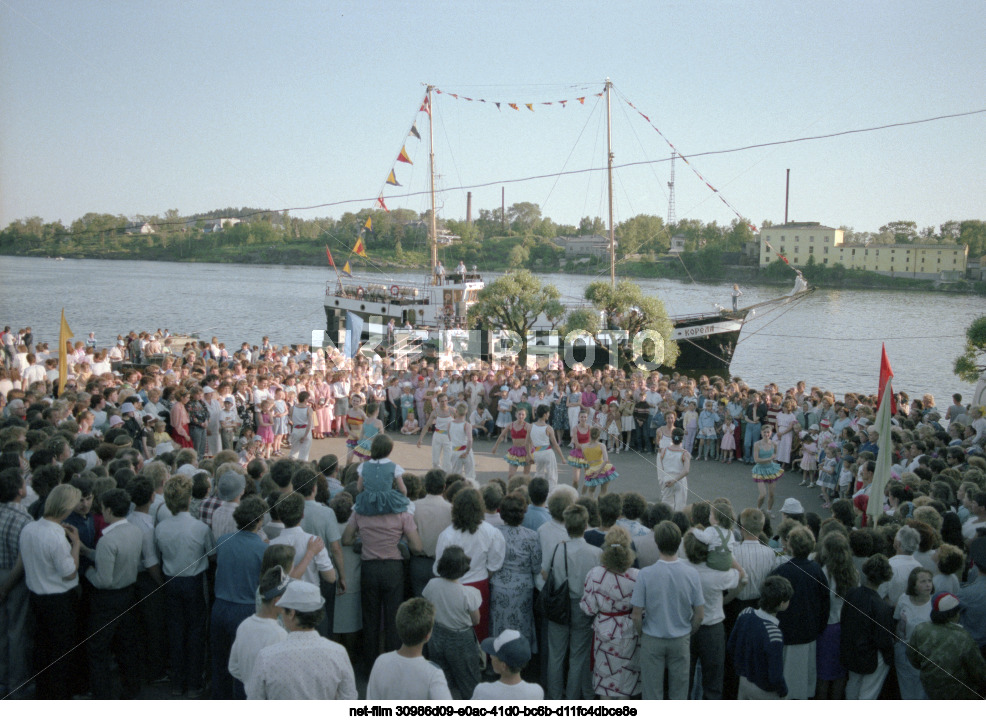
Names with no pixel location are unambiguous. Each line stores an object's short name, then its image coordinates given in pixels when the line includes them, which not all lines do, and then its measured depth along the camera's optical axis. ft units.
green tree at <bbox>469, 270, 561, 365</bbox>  80.28
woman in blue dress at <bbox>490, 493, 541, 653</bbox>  14.43
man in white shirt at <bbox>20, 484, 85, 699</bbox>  13.47
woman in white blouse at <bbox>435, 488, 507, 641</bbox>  14.25
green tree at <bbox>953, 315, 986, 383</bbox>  44.88
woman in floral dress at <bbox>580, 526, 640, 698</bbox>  13.02
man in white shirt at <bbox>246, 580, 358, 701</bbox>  9.72
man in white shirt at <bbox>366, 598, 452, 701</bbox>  9.80
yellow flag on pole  29.76
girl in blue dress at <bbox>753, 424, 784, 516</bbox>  28.30
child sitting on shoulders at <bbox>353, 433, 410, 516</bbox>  15.30
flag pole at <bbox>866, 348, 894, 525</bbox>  18.58
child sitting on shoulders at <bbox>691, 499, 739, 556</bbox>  13.83
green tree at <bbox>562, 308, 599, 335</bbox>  82.58
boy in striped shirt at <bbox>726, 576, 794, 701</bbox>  12.05
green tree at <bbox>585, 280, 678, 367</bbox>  78.84
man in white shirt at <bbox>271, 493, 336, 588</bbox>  13.87
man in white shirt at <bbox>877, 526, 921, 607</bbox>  13.63
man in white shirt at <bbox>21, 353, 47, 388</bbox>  37.68
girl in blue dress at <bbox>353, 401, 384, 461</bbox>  28.78
